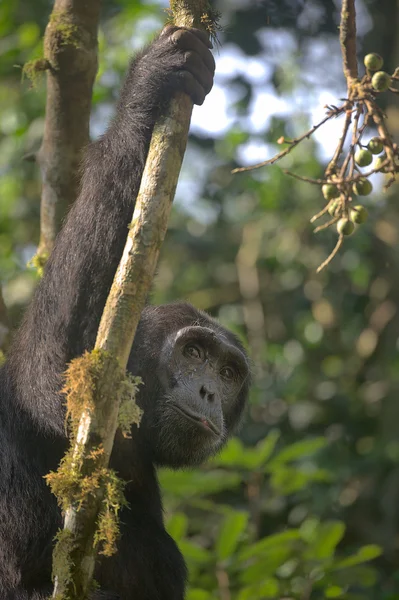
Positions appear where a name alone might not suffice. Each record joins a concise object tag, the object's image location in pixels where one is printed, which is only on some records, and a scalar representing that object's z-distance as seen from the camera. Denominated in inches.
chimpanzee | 358.9
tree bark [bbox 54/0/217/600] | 270.8
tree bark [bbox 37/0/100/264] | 475.8
